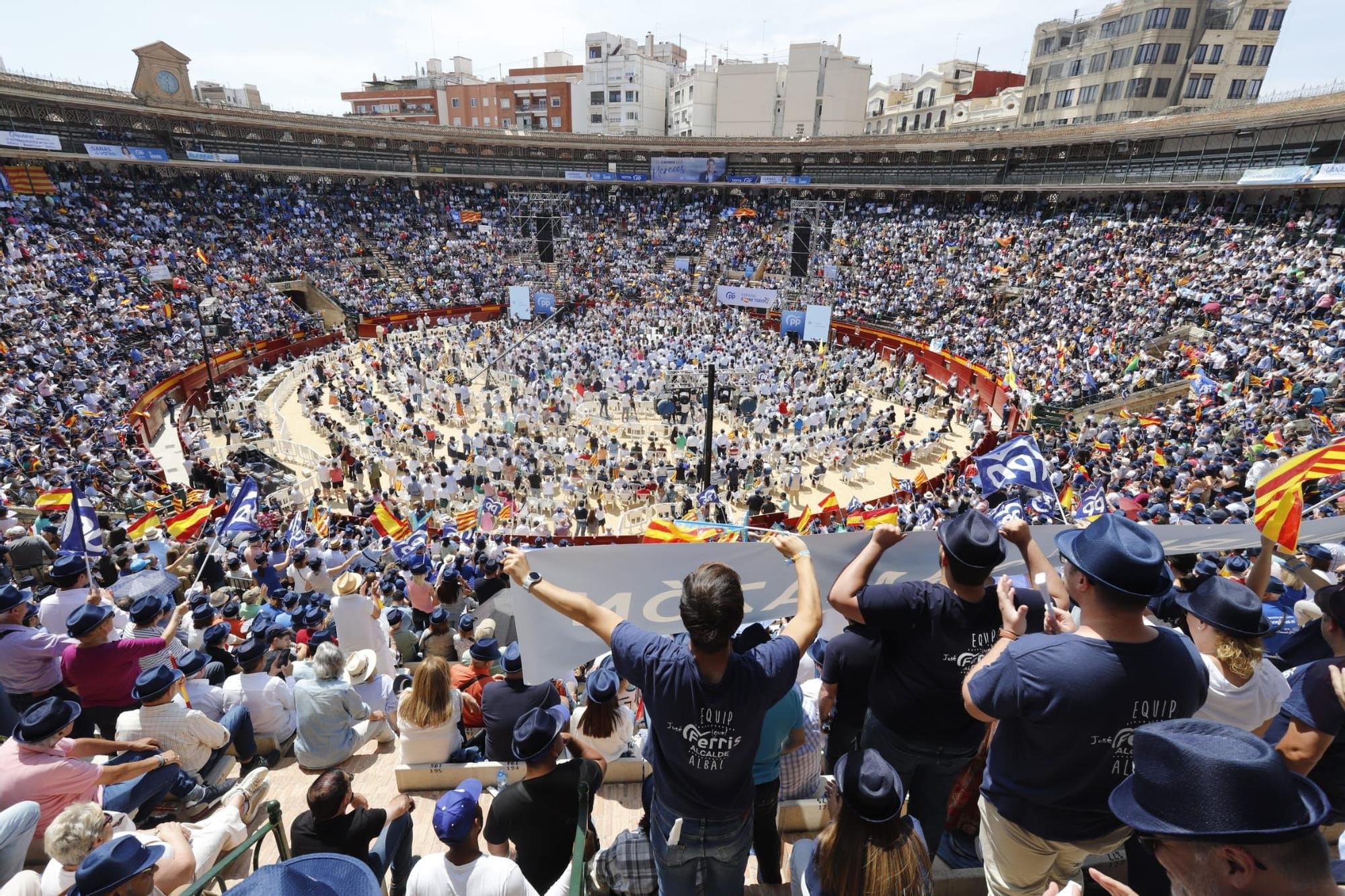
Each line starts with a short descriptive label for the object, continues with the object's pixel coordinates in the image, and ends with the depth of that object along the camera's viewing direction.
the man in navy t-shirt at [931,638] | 2.97
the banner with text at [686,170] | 51.31
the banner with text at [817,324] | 29.52
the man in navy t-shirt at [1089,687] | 2.37
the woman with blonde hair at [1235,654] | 3.14
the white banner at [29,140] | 30.16
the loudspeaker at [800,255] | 33.56
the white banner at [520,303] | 34.34
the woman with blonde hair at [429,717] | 4.41
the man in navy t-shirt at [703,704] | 2.46
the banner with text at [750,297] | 36.16
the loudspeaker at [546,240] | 36.91
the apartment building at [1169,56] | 42.09
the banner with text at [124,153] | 34.06
